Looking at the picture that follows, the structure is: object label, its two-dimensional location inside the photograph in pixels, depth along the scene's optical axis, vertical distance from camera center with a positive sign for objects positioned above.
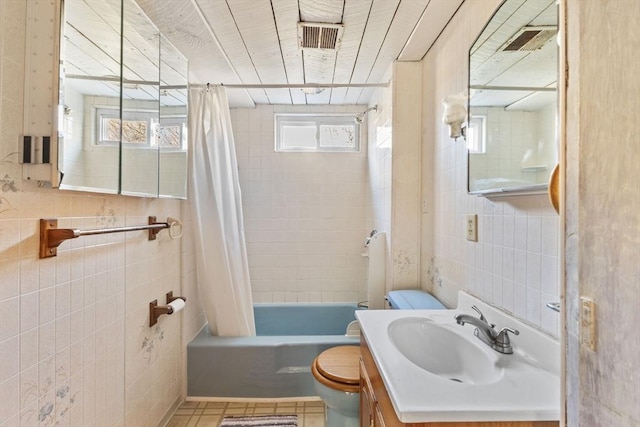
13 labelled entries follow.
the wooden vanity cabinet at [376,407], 0.68 -0.55
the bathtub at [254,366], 1.96 -0.98
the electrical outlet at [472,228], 1.29 -0.05
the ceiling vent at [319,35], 1.59 +0.99
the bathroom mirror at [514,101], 0.89 +0.40
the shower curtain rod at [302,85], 2.13 +0.94
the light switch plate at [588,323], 0.47 -0.16
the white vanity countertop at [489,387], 0.67 -0.42
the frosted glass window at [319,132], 2.92 +0.80
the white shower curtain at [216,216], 1.99 -0.01
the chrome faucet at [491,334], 0.97 -0.39
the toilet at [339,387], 1.43 -0.82
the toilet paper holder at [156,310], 1.60 -0.52
